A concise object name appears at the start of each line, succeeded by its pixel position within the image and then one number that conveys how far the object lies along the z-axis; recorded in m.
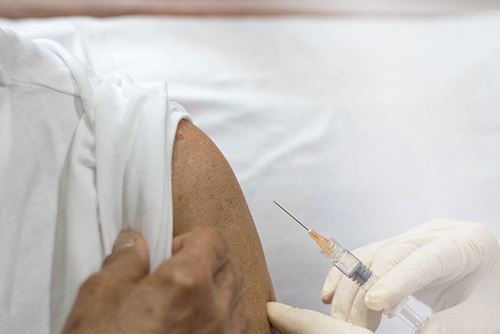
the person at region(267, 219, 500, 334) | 0.68
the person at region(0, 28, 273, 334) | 0.63
